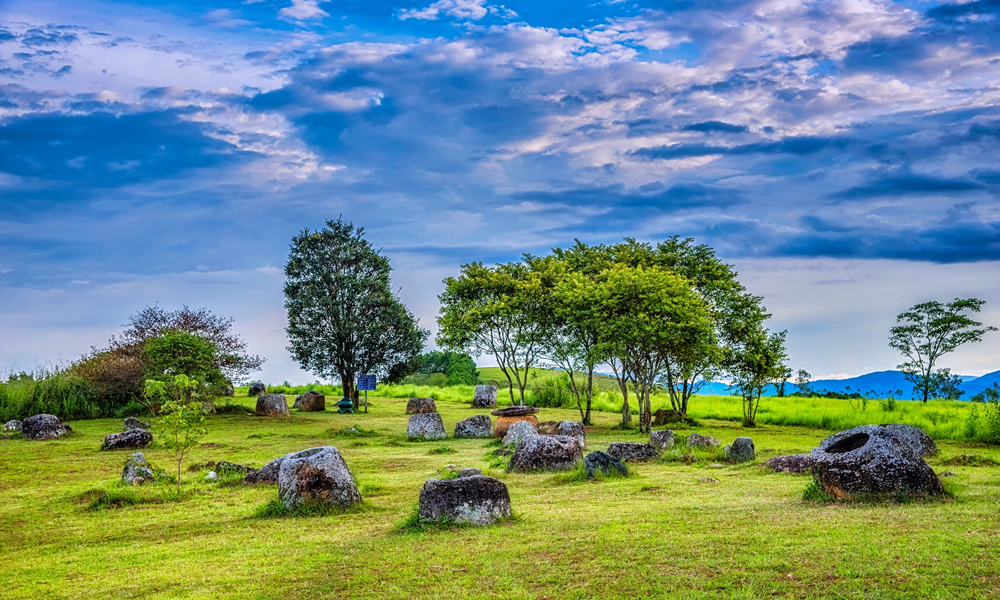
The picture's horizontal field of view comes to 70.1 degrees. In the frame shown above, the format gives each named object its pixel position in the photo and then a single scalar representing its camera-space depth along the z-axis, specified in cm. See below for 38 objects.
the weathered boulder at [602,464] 1711
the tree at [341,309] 4669
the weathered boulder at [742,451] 2059
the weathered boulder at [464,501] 1151
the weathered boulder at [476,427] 3164
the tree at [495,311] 4034
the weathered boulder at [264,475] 1759
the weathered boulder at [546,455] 1870
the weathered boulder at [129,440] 2611
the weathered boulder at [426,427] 2989
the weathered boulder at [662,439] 2388
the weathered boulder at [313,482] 1355
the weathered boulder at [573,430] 2534
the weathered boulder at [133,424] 3148
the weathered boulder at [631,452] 2084
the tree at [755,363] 3747
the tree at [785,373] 3778
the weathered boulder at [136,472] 1742
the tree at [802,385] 6222
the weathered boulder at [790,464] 1728
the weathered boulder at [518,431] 2532
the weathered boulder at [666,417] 3875
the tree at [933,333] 5475
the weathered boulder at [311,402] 4616
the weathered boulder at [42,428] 2970
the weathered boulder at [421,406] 4119
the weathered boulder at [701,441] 2370
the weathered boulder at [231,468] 1888
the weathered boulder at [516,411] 3050
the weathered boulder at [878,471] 1195
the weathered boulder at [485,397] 5012
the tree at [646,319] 3312
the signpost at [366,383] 4472
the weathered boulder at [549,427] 2683
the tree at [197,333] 4141
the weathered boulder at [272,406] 4053
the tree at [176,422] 1631
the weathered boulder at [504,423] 3036
